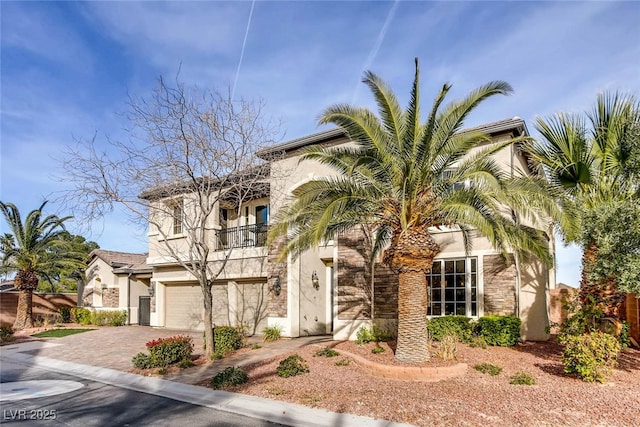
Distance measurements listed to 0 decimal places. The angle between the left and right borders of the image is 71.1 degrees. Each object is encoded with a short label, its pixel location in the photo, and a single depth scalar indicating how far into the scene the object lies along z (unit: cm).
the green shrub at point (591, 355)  930
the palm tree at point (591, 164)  1066
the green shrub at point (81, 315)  2733
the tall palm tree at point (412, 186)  1052
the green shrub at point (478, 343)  1309
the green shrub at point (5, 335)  2028
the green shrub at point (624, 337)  1181
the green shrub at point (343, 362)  1174
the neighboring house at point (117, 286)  2733
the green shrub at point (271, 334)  1719
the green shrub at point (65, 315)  2839
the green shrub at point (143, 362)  1267
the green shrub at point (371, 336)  1503
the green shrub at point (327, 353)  1289
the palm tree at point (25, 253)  2411
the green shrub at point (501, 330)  1334
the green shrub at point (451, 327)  1370
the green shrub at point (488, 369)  1031
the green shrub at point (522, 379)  938
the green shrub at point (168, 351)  1259
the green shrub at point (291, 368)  1068
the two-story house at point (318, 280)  1459
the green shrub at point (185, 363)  1262
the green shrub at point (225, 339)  1438
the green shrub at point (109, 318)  2606
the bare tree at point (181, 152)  1360
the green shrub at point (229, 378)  1031
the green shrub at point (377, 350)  1302
